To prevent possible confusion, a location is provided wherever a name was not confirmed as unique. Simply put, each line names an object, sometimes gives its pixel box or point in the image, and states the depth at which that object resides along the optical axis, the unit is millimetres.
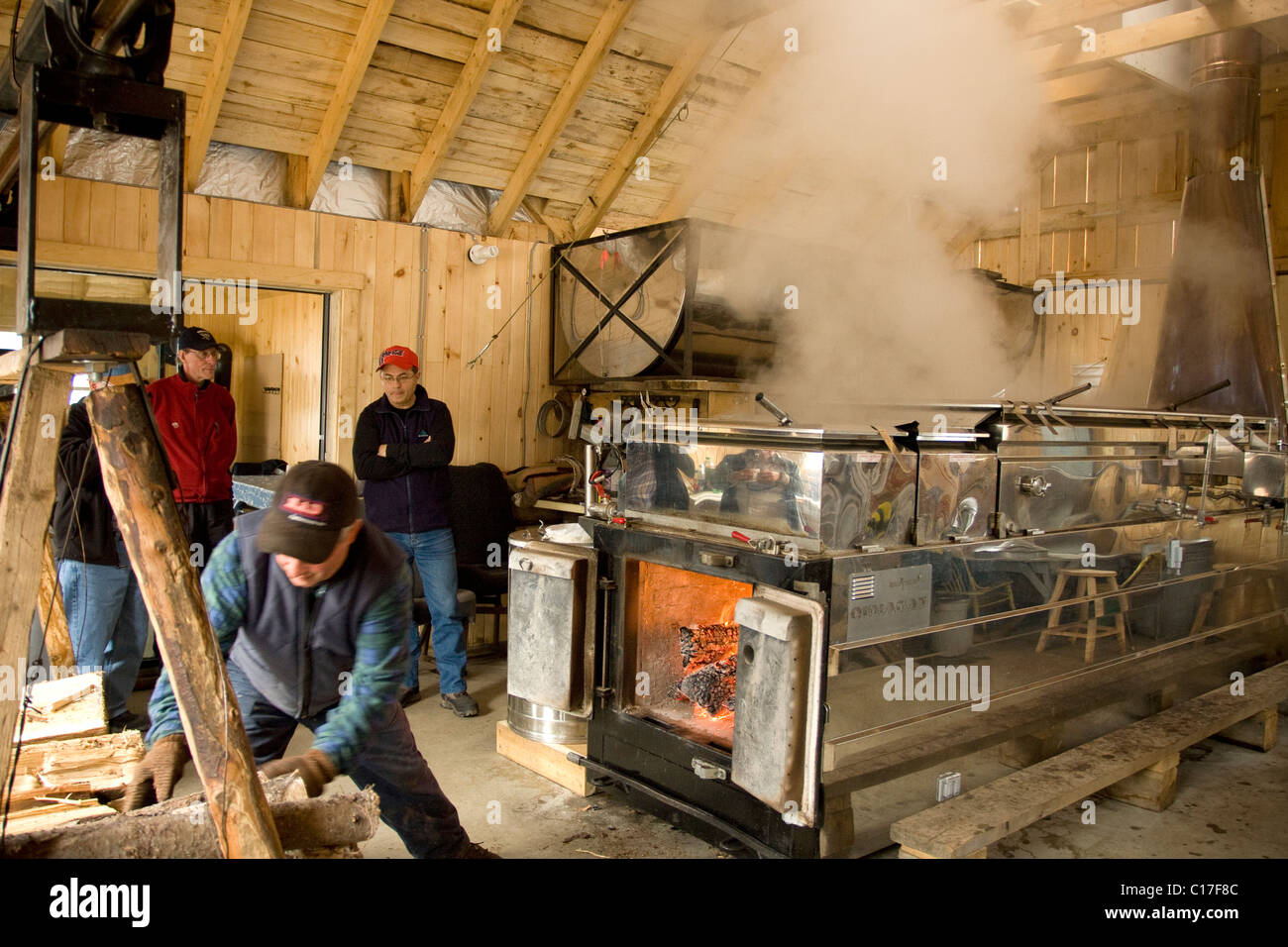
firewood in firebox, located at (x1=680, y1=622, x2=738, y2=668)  3822
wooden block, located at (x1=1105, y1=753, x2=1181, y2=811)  3879
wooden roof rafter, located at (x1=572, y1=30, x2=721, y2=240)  5832
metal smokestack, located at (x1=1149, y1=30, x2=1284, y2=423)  5387
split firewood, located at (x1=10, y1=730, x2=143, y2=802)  2750
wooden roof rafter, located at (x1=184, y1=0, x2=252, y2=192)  4457
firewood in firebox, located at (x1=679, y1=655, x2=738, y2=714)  3664
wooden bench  2926
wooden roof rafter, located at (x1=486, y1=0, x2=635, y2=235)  5375
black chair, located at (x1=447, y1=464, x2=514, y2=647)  5727
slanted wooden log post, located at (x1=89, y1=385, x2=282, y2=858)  1710
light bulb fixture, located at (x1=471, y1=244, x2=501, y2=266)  6082
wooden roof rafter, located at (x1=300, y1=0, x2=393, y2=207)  4781
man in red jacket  4539
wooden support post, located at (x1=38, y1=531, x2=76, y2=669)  4133
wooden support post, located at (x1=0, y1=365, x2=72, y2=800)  1740
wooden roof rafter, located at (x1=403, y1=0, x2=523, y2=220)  5090
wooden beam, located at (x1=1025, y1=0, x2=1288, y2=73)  4488
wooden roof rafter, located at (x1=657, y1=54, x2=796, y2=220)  6273
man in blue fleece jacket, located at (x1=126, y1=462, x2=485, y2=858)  2201
